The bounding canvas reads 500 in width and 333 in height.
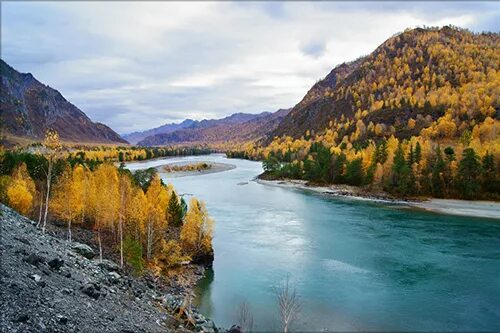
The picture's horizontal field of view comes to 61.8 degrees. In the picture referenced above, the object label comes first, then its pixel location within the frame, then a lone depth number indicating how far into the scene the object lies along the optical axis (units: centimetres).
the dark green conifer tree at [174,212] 4859
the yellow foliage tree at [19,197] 3694
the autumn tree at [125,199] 3586
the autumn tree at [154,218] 3675
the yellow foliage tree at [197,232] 4012
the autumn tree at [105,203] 3884
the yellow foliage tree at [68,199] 3828
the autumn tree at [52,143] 3123
